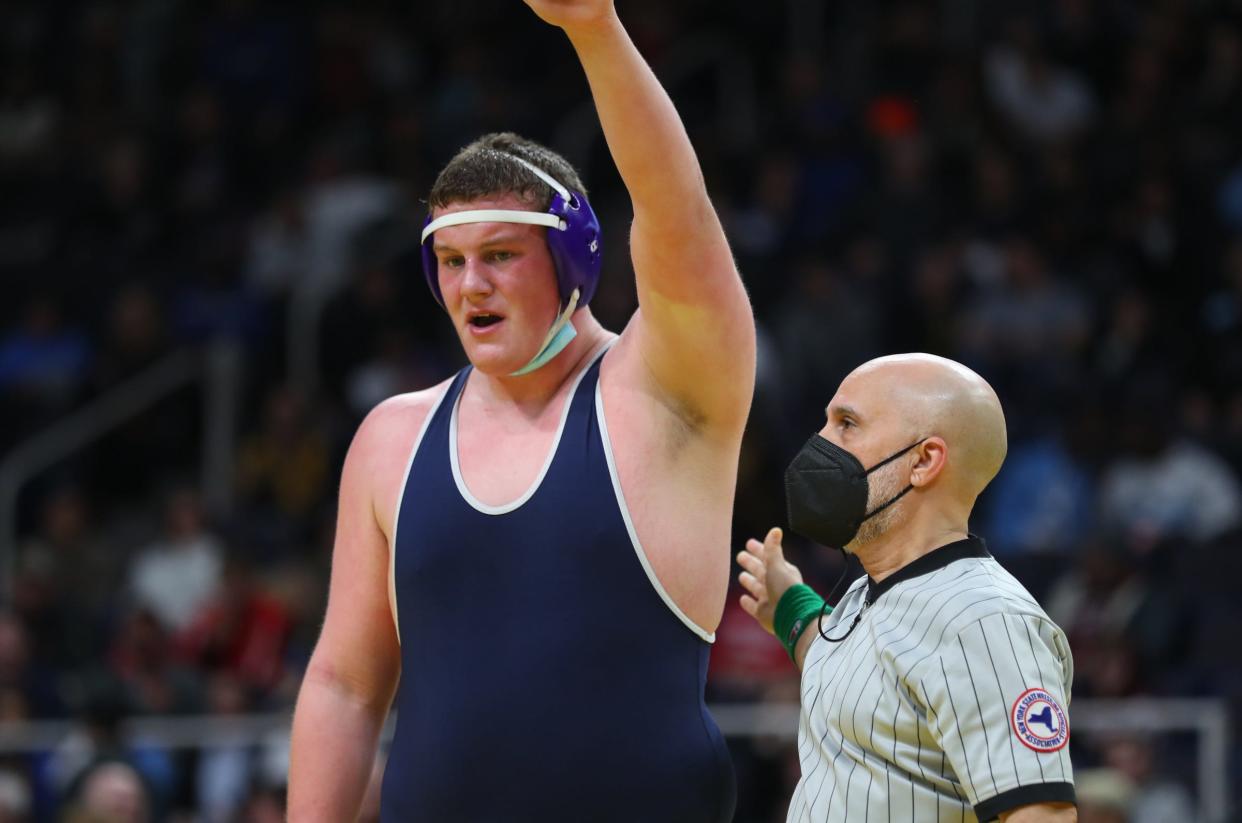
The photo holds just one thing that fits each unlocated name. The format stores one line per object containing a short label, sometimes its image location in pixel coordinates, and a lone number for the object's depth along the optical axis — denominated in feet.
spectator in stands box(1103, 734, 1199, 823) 48.26
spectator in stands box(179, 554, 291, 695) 64.64
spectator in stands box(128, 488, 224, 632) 69.87
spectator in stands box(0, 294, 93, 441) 78.12
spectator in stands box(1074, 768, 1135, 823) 41.88
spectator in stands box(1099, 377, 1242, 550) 59.47
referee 18.69
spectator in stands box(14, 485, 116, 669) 67.87
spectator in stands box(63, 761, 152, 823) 48.96
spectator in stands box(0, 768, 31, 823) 53.67
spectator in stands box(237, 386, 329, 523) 72.23
